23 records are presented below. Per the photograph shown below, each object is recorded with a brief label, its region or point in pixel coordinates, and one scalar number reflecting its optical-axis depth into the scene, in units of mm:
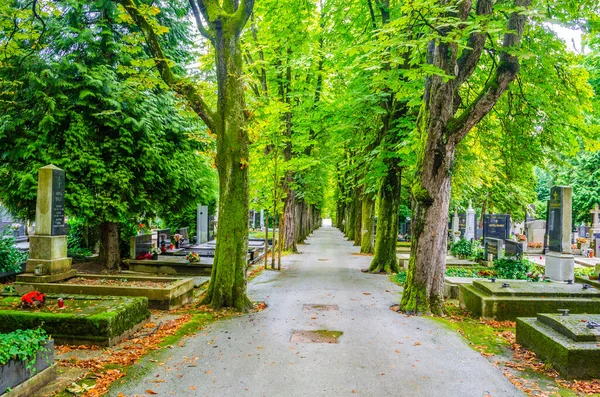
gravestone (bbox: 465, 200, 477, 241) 24500
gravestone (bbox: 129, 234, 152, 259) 15062
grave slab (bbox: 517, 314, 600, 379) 5508
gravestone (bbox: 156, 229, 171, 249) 18175
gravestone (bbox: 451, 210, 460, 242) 25305
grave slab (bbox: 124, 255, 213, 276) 14367
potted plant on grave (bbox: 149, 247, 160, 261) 15340
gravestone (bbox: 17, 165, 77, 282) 10094
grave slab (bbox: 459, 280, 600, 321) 8469
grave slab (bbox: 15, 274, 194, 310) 9312
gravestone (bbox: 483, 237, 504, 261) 16438
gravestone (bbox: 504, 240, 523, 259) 15852
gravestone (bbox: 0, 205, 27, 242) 25223
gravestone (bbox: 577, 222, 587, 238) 30353
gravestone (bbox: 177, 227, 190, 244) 21711
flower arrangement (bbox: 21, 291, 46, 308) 7035
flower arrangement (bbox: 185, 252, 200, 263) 14648
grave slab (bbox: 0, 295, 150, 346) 6562
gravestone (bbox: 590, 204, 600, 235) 29922
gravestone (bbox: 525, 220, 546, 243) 26094
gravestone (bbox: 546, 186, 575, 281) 12023
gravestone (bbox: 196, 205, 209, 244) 21938
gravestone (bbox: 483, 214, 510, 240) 21219
